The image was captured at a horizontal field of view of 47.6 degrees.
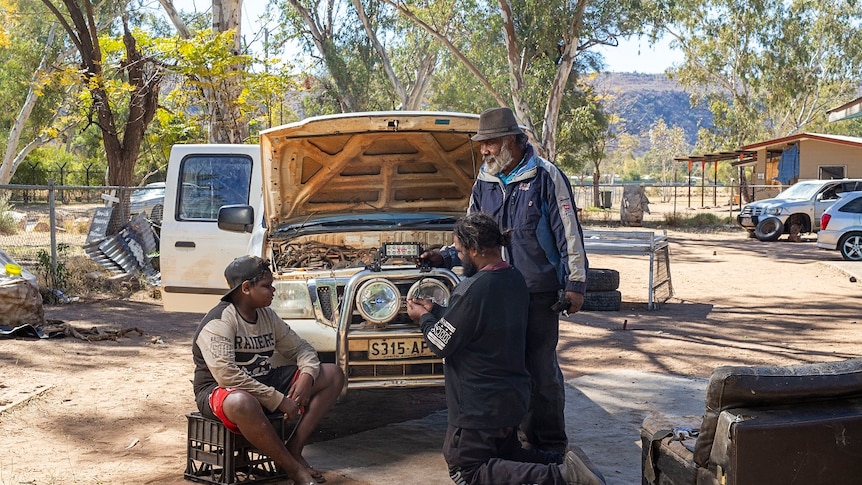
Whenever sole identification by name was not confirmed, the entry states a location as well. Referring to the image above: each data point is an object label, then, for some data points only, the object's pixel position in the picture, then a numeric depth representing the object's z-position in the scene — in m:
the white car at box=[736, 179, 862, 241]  27.67
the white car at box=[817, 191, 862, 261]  20.81
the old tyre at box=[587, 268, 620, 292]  12.67
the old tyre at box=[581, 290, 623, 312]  12.88
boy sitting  5.35
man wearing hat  5.57
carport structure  45.93
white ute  6.09
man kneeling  4.65
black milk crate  5.39
